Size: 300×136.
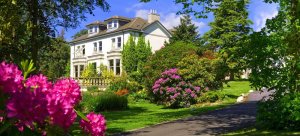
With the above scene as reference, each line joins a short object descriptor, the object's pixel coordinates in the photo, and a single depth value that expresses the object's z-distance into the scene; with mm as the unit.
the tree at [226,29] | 54094
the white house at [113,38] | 54406
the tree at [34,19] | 13016
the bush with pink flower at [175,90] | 26203
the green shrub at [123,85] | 34606
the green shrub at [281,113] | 12367
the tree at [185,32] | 58022
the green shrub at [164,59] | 28970
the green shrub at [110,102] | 25141
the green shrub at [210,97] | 26828
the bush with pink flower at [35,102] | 1924
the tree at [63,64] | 71856
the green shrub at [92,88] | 41438
